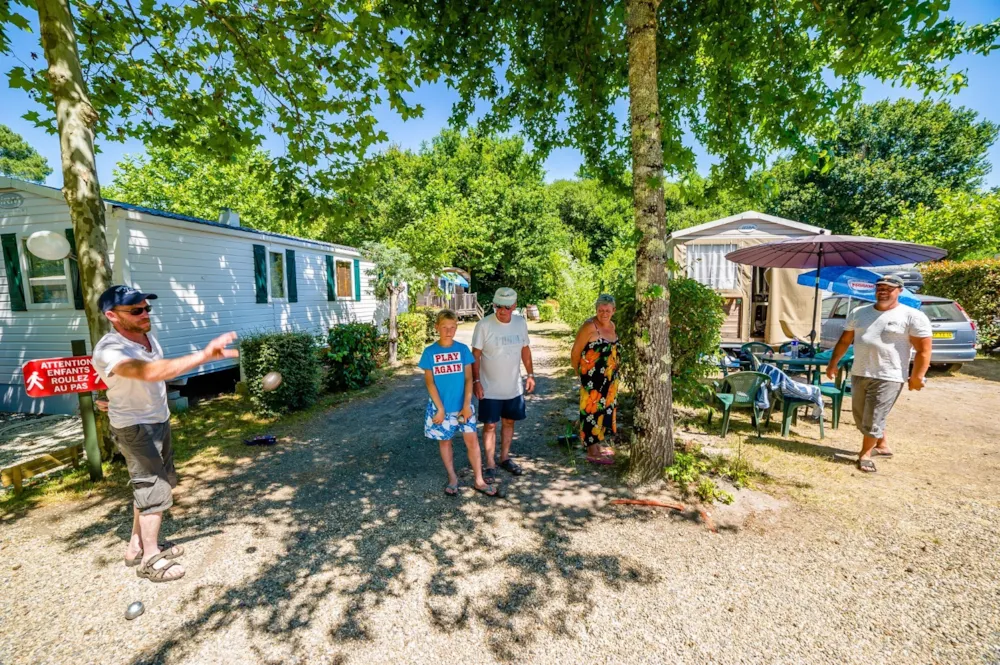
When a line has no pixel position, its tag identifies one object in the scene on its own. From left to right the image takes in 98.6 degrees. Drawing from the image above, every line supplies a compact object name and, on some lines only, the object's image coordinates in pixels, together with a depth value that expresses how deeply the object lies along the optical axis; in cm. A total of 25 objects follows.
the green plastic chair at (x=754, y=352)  664
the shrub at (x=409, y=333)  1324
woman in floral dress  450
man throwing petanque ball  265
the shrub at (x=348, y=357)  873
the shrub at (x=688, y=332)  529
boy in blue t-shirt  380
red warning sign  394
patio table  588
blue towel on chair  518
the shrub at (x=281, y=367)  690
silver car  807
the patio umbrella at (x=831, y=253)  592
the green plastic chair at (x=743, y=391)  527
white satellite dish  469
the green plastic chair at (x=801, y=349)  746
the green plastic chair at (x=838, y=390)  559
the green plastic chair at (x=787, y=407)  526
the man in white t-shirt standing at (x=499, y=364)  409
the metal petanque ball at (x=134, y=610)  258
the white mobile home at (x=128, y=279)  749
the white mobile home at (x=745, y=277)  1181
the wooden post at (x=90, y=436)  452
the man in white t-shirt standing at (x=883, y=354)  424
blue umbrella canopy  704
